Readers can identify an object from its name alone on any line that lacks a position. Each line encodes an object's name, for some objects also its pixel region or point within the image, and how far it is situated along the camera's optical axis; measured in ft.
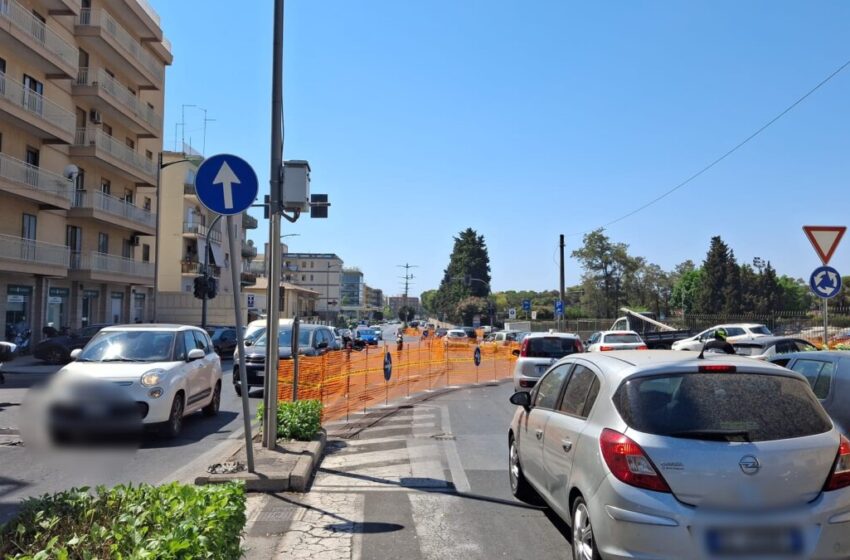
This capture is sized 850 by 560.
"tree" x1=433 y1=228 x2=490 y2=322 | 332.80
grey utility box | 26.71
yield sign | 36.63
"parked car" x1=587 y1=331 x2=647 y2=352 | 87.45
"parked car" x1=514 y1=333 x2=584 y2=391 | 50.93
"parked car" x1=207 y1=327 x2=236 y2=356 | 95.45
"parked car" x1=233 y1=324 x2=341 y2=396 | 51.49
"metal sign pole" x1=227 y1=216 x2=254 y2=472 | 21.52
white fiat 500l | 29.94
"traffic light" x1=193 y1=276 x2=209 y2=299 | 88.99
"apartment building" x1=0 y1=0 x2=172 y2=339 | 93.04
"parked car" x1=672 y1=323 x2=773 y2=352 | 94.66
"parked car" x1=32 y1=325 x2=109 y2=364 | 70.90
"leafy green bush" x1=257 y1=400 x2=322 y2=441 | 28.25
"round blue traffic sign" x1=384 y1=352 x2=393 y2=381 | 48.67
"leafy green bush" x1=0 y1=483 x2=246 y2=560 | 10.17
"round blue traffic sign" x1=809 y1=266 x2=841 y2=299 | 38.47
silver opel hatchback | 12.28
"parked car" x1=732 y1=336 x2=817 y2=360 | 48.01
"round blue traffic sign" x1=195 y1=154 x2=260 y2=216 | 22.04
